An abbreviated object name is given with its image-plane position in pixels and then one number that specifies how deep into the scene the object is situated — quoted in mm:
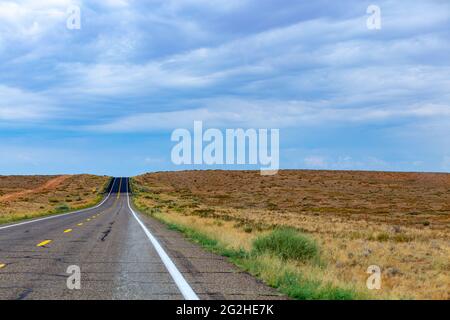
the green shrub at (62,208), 50894
